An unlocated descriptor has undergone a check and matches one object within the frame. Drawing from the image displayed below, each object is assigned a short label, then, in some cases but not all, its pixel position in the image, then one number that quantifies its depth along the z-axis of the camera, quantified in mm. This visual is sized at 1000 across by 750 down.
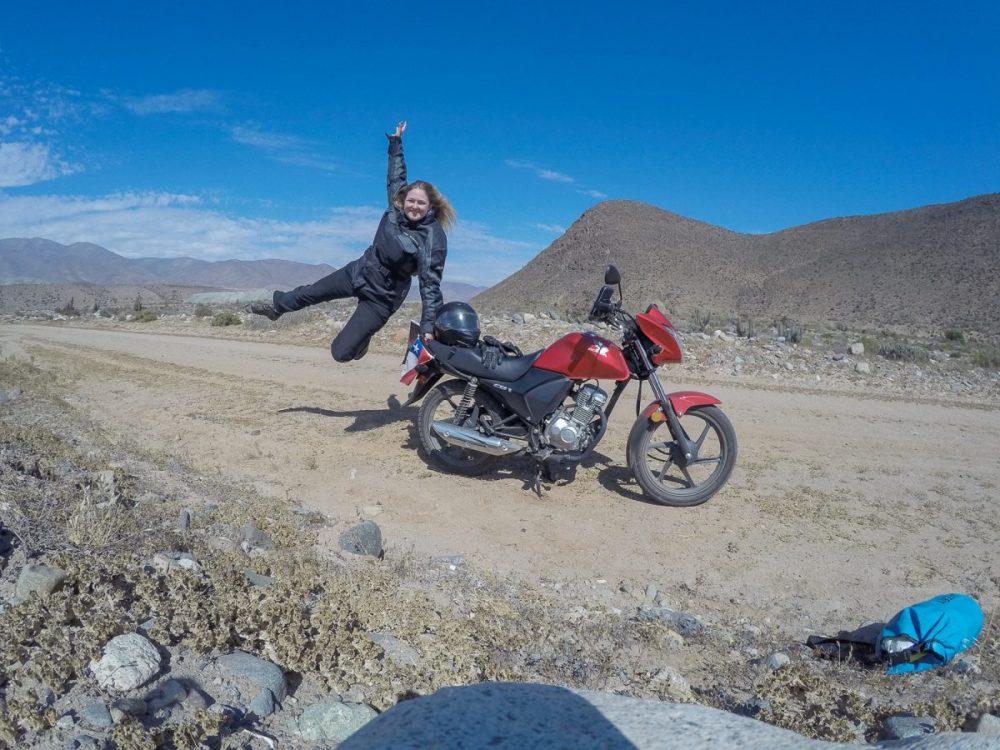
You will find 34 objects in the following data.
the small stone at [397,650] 2994
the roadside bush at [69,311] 28984
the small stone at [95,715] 2301
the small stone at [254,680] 2582
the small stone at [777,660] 3344
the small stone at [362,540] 4242
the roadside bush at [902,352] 14367
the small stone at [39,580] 2986
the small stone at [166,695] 2467
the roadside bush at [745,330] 16748
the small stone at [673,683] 3027
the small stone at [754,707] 2889
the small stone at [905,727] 2719
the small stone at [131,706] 2383
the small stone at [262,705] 2549
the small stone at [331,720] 2482
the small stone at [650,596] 3963
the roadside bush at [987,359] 14380
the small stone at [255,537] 4176
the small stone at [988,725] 2639
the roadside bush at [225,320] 19688
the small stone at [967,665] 3324
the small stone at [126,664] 2498
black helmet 5543
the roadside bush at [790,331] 16311
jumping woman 6086
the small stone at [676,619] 3646
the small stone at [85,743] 2176
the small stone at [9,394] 7520
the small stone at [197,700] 2492
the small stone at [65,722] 2264
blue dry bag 3293
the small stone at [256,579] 3518
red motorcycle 5238
